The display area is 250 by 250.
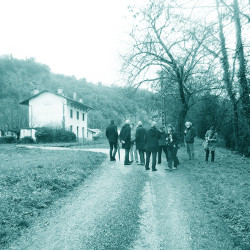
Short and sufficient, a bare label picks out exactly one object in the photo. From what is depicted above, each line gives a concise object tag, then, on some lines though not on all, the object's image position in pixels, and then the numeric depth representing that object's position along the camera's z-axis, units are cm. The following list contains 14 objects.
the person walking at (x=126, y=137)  1172
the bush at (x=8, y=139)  3646
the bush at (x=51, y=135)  3669
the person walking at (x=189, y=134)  1307
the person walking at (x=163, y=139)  1169
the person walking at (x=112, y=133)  1242
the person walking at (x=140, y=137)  1145
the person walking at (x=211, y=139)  1273
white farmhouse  4181
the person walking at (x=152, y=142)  1038
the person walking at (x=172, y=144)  1081
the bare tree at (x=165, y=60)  1424
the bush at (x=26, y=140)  3622
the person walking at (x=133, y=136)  1214
